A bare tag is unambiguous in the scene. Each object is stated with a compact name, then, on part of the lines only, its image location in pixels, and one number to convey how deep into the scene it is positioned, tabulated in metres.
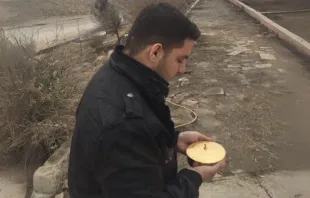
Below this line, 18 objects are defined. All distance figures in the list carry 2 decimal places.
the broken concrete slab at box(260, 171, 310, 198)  2.00
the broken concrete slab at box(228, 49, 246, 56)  4.40
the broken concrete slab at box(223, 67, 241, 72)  3.87
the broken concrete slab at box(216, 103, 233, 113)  2.98
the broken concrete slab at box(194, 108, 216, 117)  2.93
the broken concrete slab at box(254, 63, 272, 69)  3.91
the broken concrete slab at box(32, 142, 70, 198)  2.15
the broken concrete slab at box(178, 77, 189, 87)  3.58
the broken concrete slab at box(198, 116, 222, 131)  2.73
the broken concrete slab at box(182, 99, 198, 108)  3.12
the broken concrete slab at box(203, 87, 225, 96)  3.31
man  0.80
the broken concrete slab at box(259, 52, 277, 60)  4.19
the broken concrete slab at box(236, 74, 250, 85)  3.51
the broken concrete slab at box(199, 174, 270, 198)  2.02
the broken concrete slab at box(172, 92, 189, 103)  3.22
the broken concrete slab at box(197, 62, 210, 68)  4.07
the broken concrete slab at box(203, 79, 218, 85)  3.56
